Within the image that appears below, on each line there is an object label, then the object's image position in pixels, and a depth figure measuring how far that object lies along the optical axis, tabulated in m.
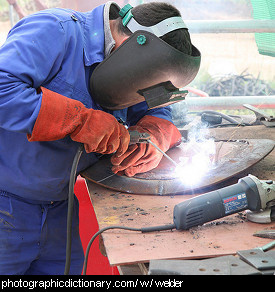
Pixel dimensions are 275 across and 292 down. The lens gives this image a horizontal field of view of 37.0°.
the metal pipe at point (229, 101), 3.69
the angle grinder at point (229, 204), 1.37
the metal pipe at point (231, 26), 3.46
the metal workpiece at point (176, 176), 1.77
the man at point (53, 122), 1.59
